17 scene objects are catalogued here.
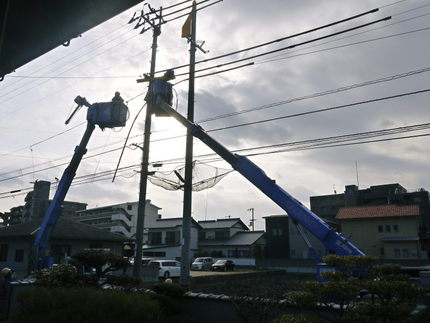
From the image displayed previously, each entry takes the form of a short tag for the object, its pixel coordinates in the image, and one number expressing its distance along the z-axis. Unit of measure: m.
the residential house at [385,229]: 42.66
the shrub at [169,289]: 10.98
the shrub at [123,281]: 10.26
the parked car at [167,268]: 29.89
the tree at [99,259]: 11.21
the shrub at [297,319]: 5.60
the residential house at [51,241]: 26.55
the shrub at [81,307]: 6.32
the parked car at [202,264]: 42.62
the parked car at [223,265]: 40.94
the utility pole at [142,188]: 16.14
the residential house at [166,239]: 52.97
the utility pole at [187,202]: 15.06
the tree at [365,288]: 5.29
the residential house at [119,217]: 68.38
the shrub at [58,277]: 9.78
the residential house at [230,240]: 53.41
